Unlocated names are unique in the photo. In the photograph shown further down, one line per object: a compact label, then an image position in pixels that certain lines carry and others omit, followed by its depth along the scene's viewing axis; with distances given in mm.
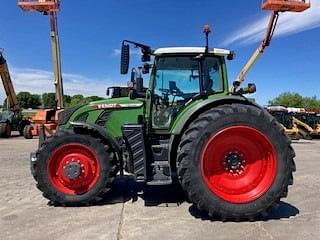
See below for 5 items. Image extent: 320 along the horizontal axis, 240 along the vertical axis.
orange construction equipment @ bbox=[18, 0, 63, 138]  11941
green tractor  3261
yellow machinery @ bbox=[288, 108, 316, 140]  14368
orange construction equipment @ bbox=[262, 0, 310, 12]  12370
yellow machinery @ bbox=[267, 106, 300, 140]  13888
